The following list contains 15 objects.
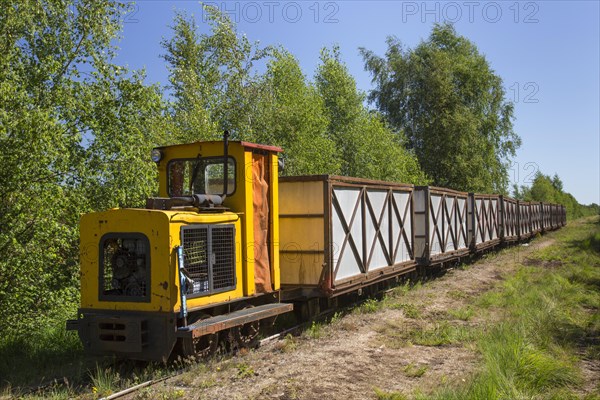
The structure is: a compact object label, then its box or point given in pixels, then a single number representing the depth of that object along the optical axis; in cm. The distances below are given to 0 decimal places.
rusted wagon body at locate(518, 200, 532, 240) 3255
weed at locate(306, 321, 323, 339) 918
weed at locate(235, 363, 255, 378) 693
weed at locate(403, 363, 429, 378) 700
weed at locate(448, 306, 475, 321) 1087
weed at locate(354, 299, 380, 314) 1150
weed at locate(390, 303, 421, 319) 1113
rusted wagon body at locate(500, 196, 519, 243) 2680
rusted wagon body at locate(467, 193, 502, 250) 2120
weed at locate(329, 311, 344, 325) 1029
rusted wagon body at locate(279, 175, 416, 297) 959
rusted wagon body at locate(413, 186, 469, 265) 1547
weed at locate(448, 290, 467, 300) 1362
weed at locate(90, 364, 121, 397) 635
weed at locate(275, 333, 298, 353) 830
